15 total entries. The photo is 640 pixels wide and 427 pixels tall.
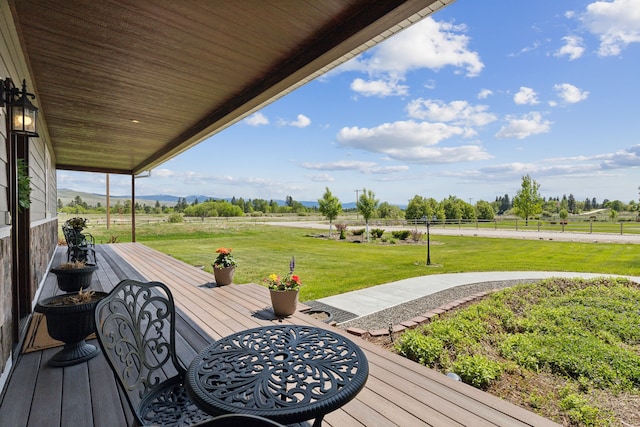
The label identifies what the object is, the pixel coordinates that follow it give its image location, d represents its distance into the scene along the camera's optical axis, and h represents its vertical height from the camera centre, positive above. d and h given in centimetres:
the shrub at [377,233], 1481 -104
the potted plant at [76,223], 543 -26
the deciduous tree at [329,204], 1717 +35
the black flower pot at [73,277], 326 -74
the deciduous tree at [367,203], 1534 +40
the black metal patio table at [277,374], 102 -62
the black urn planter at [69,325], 214 -81
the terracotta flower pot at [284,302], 315 -92
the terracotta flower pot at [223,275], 445 -92
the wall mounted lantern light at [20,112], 219 +69
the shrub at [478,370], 227 -117
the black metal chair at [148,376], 117 -68
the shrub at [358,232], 1606 -108
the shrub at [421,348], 257 -116
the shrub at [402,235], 1432 -108
